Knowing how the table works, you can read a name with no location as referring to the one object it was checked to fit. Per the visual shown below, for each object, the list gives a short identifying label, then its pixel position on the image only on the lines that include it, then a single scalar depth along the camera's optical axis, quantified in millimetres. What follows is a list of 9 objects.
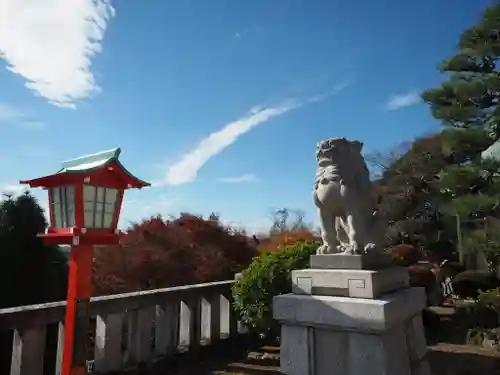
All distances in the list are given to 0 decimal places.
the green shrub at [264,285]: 4633
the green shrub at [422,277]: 7531
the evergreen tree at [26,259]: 6323
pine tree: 7152
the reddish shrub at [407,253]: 9391
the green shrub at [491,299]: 6042
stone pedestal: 2988
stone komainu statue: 3529
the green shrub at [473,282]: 8430
